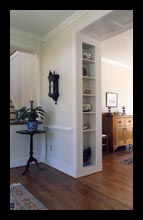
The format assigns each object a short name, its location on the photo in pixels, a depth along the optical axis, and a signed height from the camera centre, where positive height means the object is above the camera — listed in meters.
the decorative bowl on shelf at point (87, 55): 3.33 +1.03
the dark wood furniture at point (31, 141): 3.25 -0.55
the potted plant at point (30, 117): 3.37 -0.10
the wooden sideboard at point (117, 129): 4.94 -0.48
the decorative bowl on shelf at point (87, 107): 3.37 +0.09
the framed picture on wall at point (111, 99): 5.50 +0.39
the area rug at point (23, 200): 2.03 -1.06
